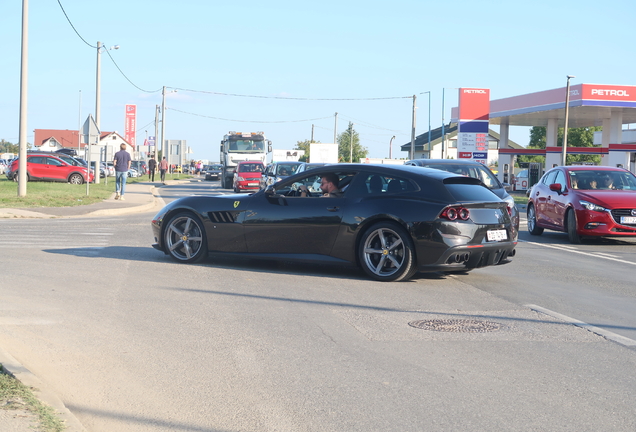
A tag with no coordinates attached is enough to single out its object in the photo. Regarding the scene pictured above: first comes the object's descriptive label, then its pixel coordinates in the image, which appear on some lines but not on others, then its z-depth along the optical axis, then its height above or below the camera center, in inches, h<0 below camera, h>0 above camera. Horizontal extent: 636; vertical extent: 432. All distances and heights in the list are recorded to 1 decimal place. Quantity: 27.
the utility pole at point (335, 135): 3345.0 +182.8
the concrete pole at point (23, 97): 948.0 +83.6
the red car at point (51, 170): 1582.2 -9.3
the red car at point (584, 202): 554.9 -12.7
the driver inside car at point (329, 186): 373.0 -5.1
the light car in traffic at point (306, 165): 976.6 +13.3
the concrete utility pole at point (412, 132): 2082.9 +134.3
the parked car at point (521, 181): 2070.6 +7.3
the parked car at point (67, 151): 2763.3 +53.9
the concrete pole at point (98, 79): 1526.8 +180.6
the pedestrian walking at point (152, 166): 2069.1 +8.3
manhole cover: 255.1 -49.9
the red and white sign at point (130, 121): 3892.7 +244.9
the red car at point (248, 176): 1493.6 -5.7
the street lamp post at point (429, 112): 2714.1 +248.4
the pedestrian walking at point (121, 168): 987.8 -0.1
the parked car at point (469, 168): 618.8 +11.1
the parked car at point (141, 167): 3386.6 +7.0
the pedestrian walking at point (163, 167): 2025.1 +5.2
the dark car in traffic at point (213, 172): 2731.3 -2.4
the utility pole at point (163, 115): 2400.1 +172.6
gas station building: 1684.3 +186.1
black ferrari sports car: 344.8 -21.8
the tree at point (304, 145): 4909.0 +204.7
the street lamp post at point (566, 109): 1536.9 +156.2
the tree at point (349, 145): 3993.9 +170.0
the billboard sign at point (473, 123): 1683.1 +131.0
